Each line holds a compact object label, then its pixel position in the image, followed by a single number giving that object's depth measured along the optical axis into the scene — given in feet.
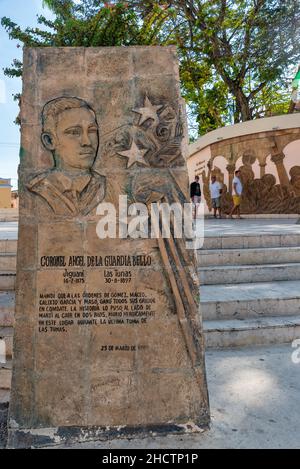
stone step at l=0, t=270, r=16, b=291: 15.02
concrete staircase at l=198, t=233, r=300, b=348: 12.91
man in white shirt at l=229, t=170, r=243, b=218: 42.42
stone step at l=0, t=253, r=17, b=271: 15.85
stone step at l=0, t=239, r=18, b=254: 17.01
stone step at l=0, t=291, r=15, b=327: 12.55
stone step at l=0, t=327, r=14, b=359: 11.66
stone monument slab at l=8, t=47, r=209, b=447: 8.46
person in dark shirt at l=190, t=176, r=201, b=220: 39.40
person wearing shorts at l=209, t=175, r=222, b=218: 45.33
